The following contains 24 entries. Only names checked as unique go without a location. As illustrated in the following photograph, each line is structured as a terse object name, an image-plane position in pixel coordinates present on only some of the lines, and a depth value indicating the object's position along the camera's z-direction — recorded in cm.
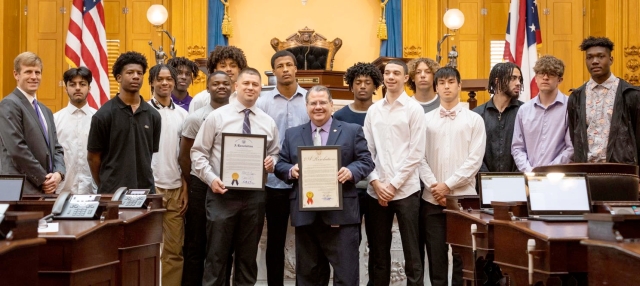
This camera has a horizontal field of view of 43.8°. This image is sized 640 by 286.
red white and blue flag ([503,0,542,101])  1086
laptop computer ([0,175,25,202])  486
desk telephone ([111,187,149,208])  510
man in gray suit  572
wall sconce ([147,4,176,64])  1184
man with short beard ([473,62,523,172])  635
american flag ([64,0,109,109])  1031
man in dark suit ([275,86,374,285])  538
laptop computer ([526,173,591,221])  456
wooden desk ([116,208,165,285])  451
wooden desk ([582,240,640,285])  308
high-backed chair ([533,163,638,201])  476
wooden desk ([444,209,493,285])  477
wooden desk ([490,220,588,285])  379
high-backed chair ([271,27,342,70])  1295
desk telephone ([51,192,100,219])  442
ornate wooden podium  1071
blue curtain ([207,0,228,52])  1365
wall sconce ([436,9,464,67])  1217
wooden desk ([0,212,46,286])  302
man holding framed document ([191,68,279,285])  545
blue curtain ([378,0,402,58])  1362
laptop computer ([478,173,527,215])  531
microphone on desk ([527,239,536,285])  388
